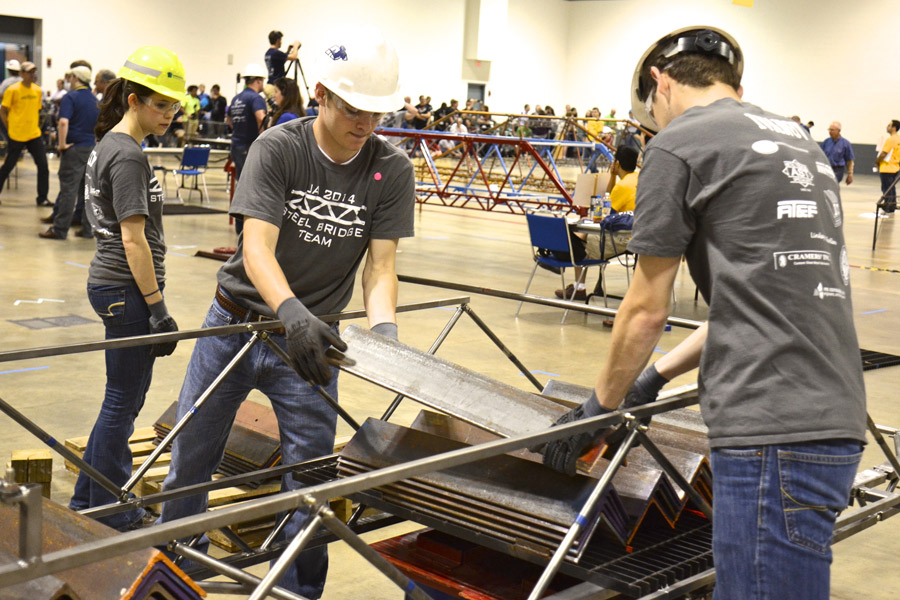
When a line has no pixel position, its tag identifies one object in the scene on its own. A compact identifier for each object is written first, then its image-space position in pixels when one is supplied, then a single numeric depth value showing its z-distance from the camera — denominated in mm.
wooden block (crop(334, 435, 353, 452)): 4465
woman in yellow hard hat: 3441
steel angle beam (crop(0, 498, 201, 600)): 1703
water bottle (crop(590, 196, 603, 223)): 8734
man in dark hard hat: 1841
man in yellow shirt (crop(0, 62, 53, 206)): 12070
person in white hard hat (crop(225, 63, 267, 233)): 10008
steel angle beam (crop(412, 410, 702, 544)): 2488
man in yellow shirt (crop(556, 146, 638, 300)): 8039
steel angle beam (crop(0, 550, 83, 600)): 1573
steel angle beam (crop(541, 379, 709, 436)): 3248
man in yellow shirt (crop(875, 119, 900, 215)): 18672
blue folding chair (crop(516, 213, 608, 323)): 8094
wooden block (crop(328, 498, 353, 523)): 3738
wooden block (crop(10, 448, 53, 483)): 3803
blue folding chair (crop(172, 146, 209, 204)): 14312
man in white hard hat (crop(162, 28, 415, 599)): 2574
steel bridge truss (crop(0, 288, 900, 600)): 1341
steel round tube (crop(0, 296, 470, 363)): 2562
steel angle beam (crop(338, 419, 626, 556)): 2342
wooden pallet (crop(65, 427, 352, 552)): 3768
